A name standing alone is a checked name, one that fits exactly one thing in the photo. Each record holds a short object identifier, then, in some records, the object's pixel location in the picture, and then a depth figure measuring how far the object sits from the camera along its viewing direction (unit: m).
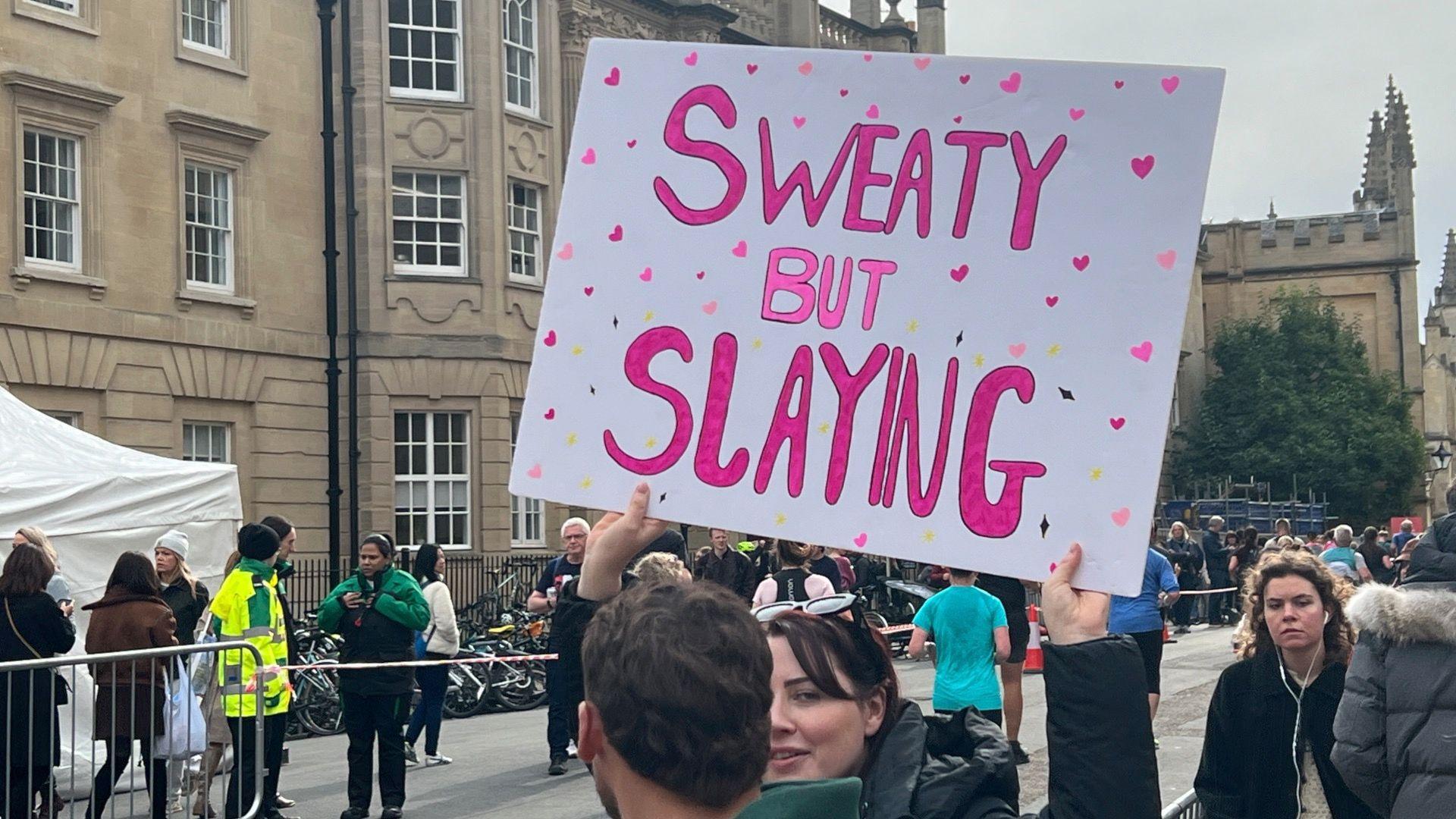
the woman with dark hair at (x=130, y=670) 9.19
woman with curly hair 4.83
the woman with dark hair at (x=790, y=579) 14.50
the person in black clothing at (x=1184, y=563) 28.47
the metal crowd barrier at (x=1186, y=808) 5.23
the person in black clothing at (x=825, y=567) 16.69
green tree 58.47
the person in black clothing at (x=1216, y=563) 29.45
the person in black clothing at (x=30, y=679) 8.49
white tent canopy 12.61
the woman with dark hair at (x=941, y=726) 2.89
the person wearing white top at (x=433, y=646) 13.45
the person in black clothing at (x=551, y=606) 12.80
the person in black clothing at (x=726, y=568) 16.67
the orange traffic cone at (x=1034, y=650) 19.21
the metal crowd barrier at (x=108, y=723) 8.30
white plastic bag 9.09
